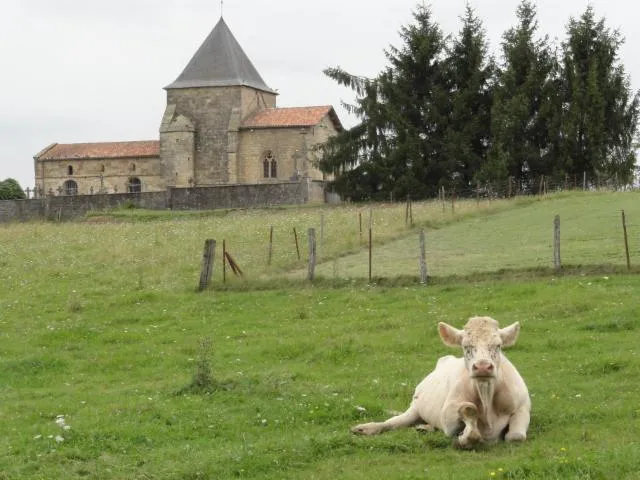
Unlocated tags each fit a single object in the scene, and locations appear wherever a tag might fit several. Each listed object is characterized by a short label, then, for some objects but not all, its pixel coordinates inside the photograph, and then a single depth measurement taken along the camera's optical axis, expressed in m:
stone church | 80.00
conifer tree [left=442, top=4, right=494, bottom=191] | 60.19
